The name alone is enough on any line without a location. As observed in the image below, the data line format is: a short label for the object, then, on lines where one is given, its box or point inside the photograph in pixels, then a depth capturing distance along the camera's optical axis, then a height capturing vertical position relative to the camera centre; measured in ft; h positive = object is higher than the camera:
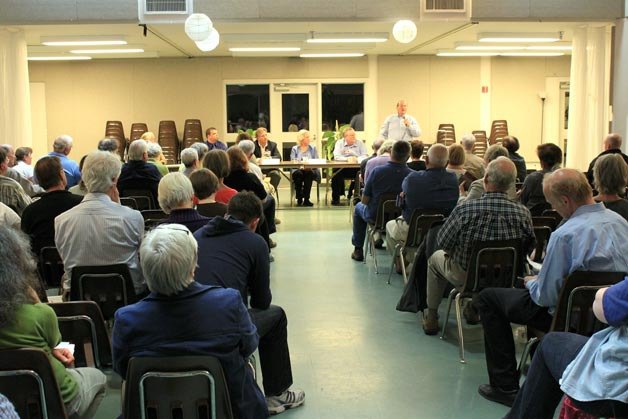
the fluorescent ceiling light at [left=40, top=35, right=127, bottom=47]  38.40 +5.50
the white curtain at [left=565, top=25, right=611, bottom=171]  36.35 +1.82
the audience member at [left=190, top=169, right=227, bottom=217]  15.94 -1.26
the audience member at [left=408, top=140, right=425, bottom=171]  24.77 -0.79
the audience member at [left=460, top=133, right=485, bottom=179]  23.07 -1.10
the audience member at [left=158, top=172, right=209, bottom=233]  13.30 -1.20
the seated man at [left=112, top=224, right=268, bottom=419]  7.79 -1.99
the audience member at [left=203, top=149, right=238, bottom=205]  18.93 -0.69
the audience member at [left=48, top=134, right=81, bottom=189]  25.48 -0.73
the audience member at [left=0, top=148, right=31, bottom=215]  18.51 -1.42
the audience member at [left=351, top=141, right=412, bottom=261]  21.99 -1.36
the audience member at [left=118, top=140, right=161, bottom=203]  22.95 -1.21
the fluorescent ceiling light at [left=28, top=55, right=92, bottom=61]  48.08 +5.68
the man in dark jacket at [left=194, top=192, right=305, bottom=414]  10.68 -2.07
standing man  38.78 +0.39
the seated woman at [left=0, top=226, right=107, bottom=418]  7.59 -2.00
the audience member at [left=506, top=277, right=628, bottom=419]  7.86 -2.73
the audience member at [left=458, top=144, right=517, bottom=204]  17.44 -1.29
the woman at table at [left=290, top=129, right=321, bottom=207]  38.55 -2.04
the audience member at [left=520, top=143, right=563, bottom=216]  20.18 -1.32
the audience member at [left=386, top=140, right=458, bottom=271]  18.69 -1.41
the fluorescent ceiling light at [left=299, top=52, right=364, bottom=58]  47.91 +5.57
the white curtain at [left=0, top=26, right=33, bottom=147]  34.53 +2.64
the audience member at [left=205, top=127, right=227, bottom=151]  38.93 -0.15
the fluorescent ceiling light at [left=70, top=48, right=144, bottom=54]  44.47 +5.65
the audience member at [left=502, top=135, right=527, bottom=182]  25.75 -0.88
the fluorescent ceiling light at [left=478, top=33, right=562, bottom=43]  38.91 +5.36
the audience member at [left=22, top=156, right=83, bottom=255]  15.08 -1.58
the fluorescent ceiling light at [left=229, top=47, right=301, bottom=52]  43.50 +5.45
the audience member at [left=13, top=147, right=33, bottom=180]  26.20 -0.81
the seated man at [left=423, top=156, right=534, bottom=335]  13.88 -1.77
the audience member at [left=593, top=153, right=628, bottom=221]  14.03 -1.01
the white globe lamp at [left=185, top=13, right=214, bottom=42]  30.50 +4.83
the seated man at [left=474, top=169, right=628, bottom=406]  10.74 -2.07
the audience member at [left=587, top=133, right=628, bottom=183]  24.02 -0.44
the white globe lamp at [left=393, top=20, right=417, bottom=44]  32.99 +4.86
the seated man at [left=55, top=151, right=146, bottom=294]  12.80 -1.73
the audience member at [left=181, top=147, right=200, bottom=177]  22.82 -0.71
